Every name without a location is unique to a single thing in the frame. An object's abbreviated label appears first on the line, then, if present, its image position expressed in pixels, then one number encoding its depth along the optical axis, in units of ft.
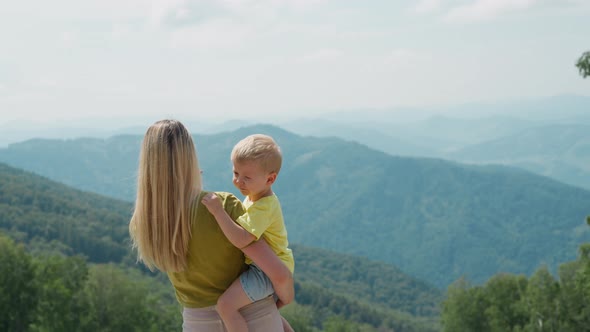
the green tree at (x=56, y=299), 105.81
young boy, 13.32
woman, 13.12
